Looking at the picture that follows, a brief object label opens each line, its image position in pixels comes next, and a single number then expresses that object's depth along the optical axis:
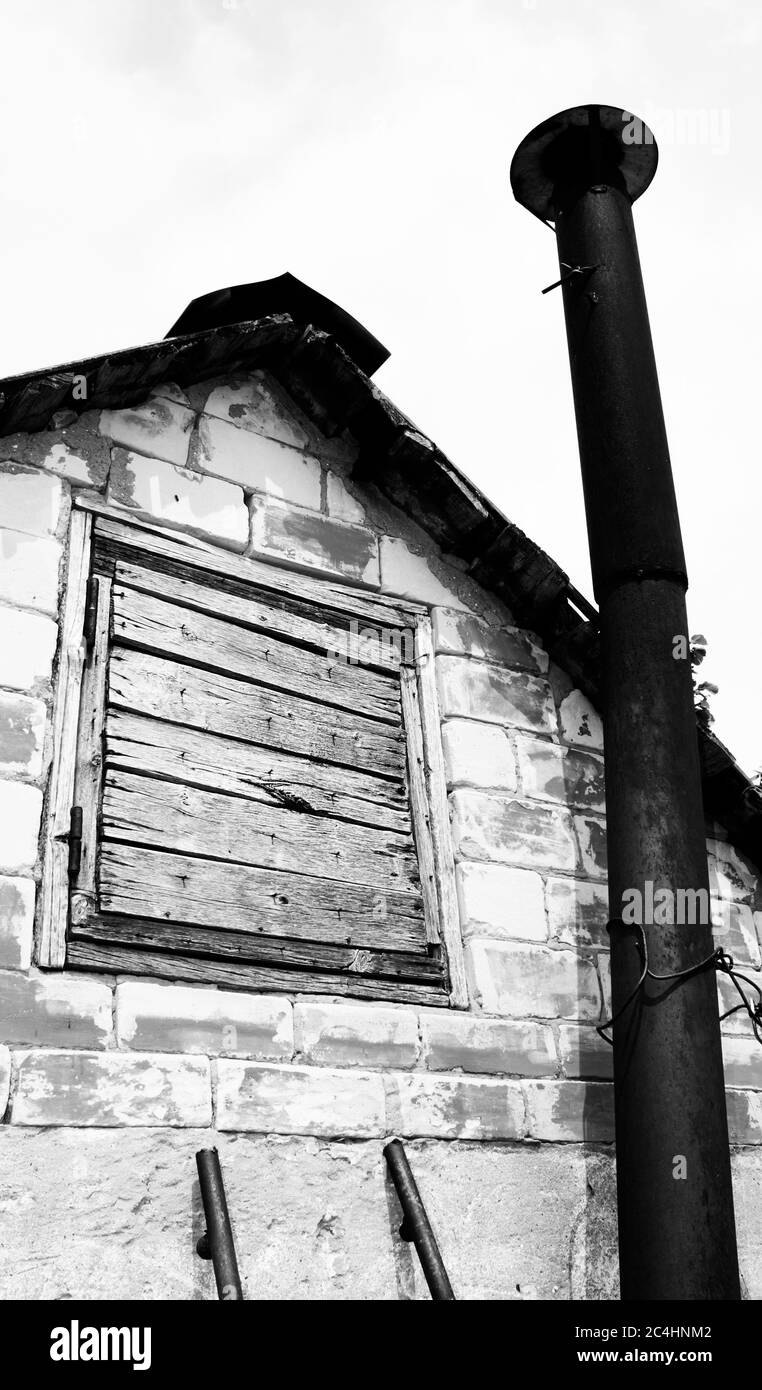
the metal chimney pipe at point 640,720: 3.69
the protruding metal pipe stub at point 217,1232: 3.29
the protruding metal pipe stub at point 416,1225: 3.56
